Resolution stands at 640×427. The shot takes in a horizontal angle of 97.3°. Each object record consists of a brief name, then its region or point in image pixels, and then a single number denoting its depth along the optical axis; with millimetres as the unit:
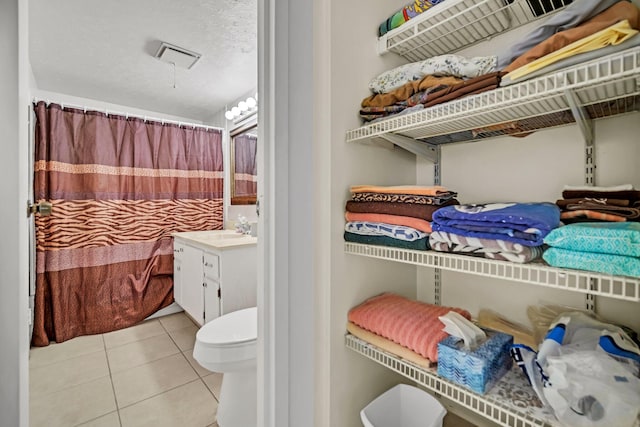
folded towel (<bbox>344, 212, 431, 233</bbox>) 804
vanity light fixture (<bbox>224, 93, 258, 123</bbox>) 2662
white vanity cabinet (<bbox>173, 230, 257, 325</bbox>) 2004
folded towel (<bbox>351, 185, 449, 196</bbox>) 831
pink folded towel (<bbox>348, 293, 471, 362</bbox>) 787
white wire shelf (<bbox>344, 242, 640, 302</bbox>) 508
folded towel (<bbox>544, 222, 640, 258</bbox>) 500
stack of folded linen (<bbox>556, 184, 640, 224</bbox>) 599
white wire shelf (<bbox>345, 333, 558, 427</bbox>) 598
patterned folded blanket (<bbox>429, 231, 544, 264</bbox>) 630
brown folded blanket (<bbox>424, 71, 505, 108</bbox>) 688
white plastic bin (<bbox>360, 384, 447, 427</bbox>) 926
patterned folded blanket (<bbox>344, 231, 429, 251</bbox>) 806
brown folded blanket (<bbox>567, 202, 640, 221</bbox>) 588
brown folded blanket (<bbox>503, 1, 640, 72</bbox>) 543
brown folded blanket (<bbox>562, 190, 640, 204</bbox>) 647
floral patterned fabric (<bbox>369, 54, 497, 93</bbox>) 785
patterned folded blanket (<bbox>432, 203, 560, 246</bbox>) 618
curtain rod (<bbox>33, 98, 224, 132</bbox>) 2335
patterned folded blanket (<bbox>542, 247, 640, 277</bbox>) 500
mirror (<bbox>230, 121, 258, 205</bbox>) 2832
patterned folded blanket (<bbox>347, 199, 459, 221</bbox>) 812
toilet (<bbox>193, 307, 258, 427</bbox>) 1331
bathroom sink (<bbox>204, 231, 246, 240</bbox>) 2619
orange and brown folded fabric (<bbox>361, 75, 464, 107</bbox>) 822
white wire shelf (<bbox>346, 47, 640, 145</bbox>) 530
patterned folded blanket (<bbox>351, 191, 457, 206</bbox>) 826
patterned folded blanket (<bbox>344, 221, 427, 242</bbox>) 818
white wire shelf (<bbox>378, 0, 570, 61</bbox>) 837
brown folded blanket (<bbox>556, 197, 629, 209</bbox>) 628
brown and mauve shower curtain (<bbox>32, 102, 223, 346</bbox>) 2281
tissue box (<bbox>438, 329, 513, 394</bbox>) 673
